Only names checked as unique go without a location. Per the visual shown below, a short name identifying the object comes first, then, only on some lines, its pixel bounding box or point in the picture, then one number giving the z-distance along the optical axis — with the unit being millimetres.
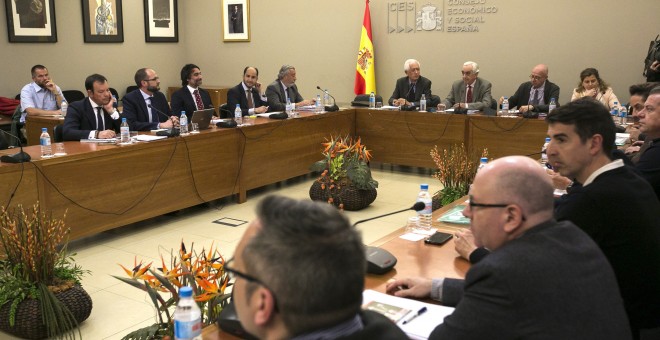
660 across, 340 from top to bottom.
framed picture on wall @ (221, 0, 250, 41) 10531
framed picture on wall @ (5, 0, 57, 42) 8570
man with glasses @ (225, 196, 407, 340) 1081
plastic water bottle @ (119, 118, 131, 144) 5113
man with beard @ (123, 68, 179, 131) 5996
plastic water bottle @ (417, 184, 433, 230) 2920
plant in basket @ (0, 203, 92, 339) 3266
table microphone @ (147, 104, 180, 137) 5513
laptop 5855
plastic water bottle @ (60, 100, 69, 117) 7588
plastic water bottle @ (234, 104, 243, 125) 6406
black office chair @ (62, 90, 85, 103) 9070
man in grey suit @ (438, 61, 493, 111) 7668
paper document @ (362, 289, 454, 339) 1812
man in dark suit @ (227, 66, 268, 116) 7277
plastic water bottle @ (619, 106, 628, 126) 6151
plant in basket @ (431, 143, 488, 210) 4727
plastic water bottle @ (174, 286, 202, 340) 1677
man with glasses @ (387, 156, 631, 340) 1487
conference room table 4621
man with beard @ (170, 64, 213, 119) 6930
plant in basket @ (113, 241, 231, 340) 2126
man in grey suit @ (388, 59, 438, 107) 8023
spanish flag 9180
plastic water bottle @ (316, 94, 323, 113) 7502
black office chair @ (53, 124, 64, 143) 5451
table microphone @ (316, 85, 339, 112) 7492
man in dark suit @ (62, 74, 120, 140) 5371
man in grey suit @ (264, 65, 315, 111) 7570
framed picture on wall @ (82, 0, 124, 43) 9562
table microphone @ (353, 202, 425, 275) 2301
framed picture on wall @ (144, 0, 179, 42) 10469
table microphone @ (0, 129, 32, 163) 4316
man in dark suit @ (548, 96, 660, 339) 2143
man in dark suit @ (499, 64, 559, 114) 7312
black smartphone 2691
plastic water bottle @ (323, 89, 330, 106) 9181
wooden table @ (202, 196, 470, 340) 2309
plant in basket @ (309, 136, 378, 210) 5812
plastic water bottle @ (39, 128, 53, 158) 4590
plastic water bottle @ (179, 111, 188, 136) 5693
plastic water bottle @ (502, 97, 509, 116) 7004
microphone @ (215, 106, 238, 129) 6113
